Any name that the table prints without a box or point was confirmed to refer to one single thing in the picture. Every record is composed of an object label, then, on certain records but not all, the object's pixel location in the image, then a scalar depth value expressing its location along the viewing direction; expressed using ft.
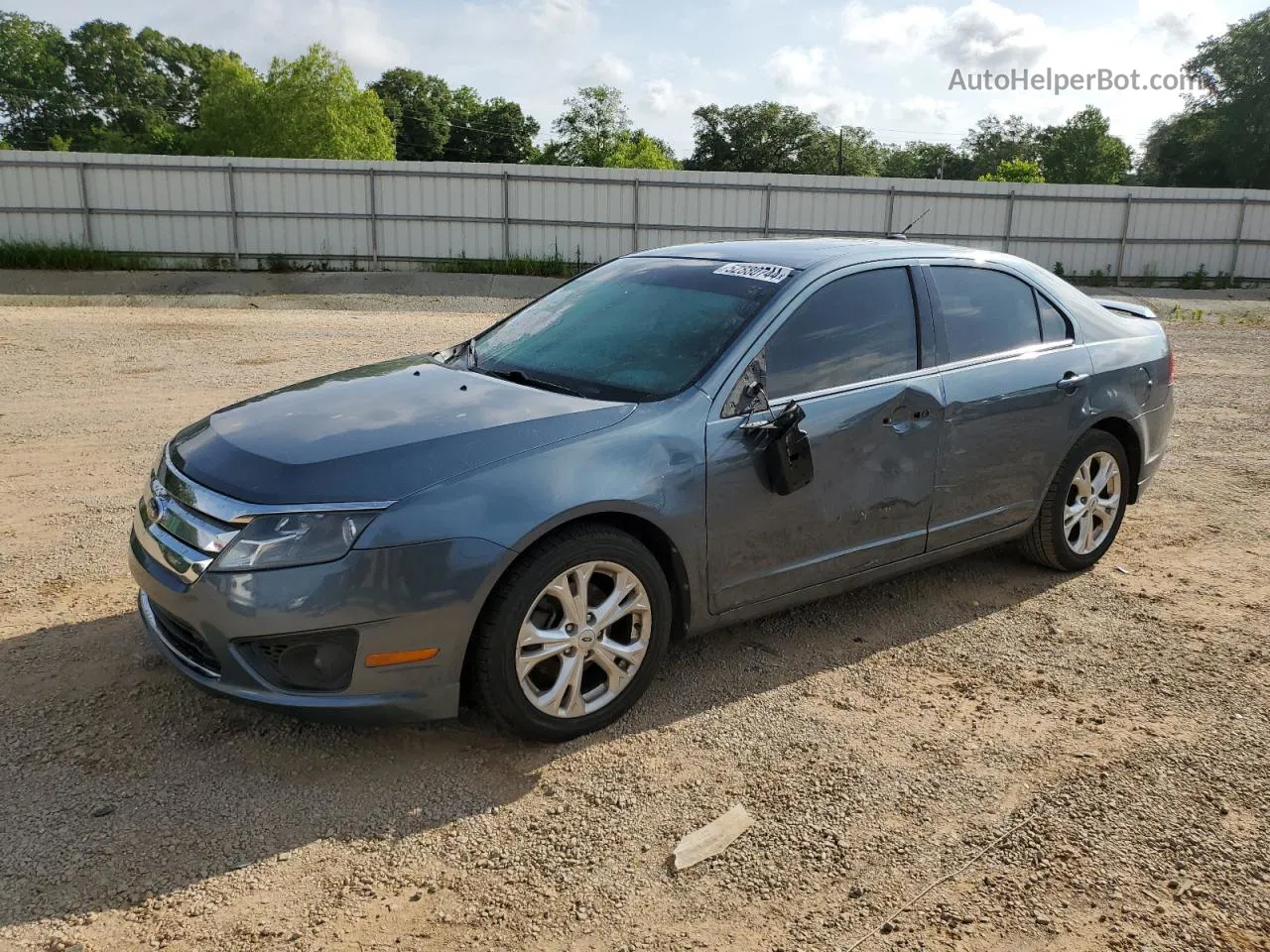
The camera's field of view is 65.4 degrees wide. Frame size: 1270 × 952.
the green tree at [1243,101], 142.72
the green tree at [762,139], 252.42
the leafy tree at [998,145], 316.60
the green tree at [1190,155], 149.18
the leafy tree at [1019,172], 230.48
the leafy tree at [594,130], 212.43
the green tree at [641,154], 211.61
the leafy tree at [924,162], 341.21
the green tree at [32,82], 249.55
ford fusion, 9.66
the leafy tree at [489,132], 301.02
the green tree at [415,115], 285.02
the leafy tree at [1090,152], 261.03
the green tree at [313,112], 149.28
